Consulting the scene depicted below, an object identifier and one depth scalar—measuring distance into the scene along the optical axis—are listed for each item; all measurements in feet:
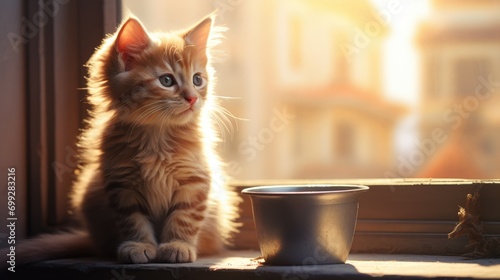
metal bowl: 2.77
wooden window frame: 3.20
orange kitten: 2.96
